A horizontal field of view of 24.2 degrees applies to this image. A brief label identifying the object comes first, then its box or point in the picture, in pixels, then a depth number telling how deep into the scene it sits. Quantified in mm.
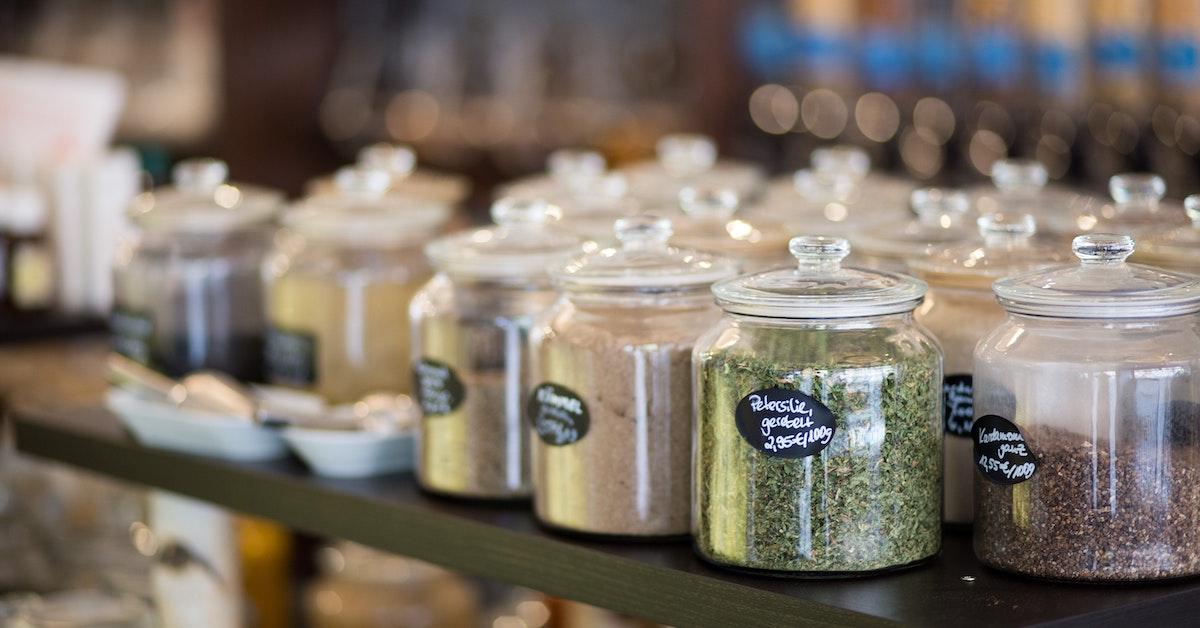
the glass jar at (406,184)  2267
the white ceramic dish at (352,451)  1959
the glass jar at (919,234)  1828
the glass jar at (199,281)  2329
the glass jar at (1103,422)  1579
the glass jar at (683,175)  2285
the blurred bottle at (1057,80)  3145
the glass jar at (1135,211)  1809
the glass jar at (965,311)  1724
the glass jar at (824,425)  1605
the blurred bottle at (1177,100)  2972
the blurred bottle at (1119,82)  3061
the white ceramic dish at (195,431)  2045
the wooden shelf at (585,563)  1576
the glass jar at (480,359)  1853
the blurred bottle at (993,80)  3248
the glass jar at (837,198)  1954
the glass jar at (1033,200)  1895
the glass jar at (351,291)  2127
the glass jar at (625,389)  1729
